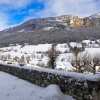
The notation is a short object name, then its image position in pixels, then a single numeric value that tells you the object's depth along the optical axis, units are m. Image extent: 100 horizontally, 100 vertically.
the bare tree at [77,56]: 12.46
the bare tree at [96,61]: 14.90
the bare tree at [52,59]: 14.91
